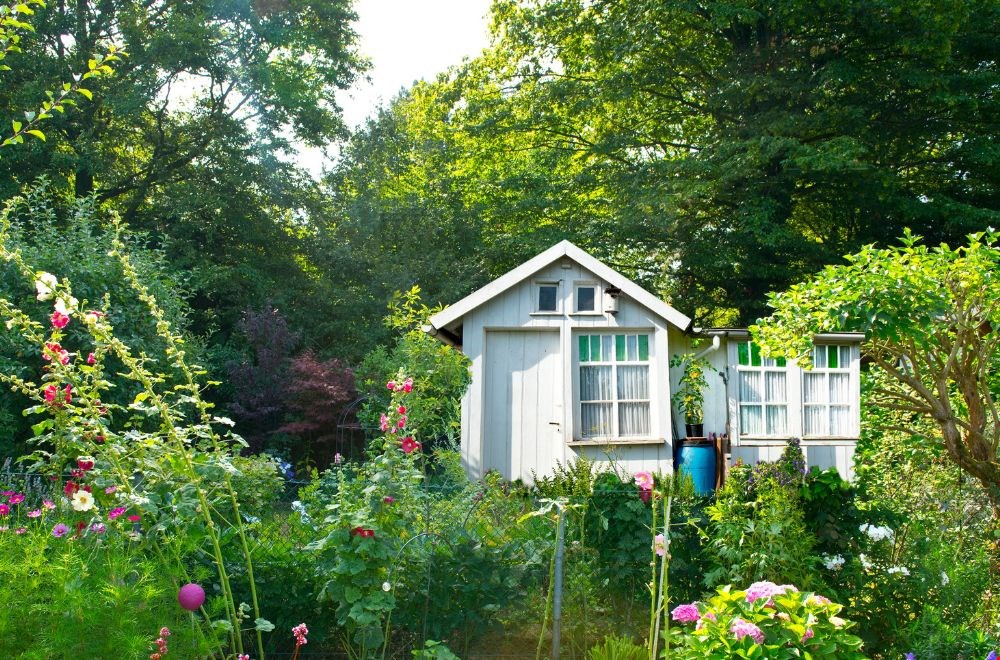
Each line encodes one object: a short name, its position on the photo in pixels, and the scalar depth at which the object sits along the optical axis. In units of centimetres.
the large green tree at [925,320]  502
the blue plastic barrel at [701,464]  974
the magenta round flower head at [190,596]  307
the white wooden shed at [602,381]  991
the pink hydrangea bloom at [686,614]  326
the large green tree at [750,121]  1398
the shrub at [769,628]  299
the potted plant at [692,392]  1004
